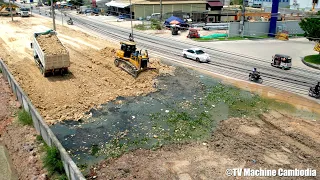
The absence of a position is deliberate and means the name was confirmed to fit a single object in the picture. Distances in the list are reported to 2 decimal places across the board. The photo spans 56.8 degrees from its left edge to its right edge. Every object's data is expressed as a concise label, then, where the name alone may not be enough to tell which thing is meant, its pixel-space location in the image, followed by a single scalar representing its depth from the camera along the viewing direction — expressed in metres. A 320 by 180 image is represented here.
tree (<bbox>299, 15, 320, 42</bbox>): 36.76
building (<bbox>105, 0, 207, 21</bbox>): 75.81
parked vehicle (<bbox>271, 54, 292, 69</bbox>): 33.72
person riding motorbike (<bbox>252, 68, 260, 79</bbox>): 29.36
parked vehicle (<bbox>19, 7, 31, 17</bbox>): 76.19
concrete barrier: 12.16
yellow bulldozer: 29.36
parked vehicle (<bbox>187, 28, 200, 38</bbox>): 52.85
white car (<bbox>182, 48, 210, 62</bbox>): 36.66
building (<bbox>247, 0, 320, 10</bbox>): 94.43
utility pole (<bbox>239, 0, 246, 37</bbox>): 53.31
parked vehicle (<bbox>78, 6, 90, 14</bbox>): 93.54
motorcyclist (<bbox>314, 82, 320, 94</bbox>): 25.33
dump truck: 27.20
